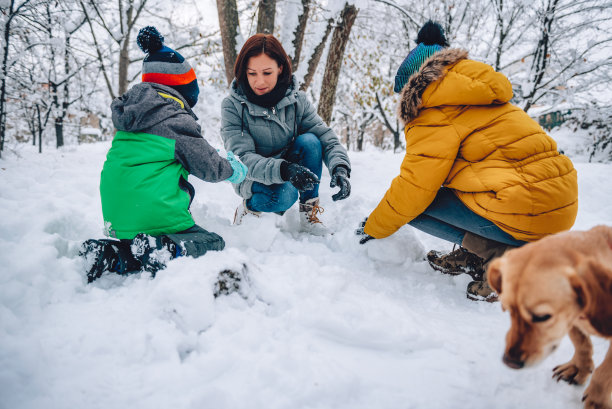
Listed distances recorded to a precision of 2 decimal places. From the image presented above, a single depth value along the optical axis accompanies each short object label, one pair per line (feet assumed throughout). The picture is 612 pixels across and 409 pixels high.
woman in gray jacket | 6.97
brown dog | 2.40
